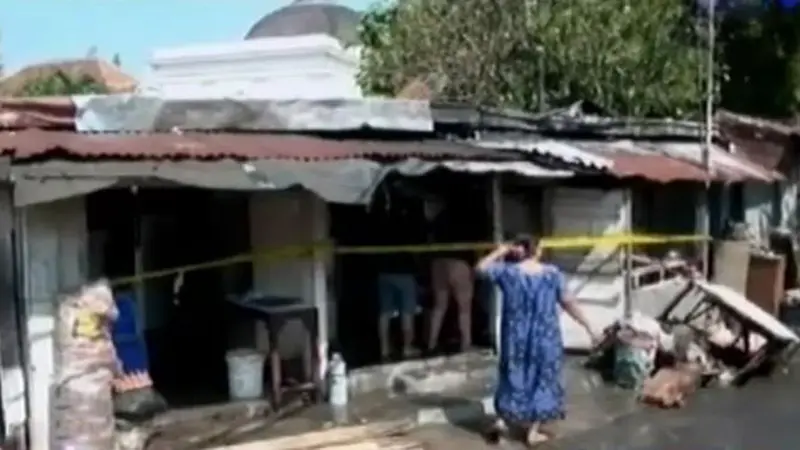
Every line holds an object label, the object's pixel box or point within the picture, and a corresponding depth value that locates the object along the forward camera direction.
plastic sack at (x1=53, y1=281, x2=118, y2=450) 8.21
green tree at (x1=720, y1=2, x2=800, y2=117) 23.25
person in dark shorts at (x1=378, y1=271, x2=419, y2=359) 11.74
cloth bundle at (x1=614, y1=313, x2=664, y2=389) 11.52
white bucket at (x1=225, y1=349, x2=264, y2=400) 9.93
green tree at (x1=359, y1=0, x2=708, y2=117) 18.94
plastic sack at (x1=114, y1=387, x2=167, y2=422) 9.14
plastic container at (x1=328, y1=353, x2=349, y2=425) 10.22
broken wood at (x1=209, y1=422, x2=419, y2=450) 8.51
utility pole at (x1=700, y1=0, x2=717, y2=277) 15.30
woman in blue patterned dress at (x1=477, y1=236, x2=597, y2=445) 9.00
